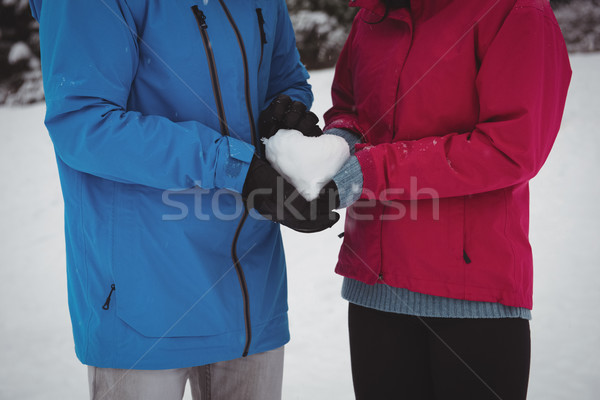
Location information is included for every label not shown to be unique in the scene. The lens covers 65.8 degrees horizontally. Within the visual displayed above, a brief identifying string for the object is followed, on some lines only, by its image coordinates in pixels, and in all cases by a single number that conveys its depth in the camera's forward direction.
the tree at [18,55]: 10.12
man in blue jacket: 1.23
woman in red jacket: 1.27
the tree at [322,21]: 9.36
